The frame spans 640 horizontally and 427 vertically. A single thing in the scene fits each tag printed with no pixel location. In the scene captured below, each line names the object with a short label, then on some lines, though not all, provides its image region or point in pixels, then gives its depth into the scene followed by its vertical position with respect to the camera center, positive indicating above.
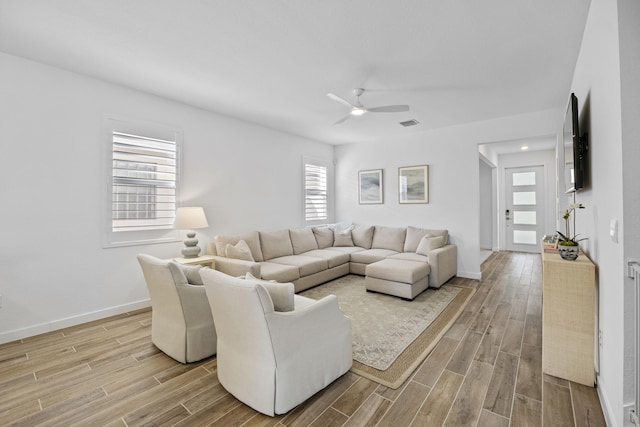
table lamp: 3.61 -0.09
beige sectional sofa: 3.93 -0.65
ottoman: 3.86 -0.86
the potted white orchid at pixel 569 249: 2.17 -0.24
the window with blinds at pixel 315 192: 6.18 +0.57
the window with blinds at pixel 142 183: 3.42 +0.43
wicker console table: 2.05 -0.77
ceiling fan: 3.28 +1.30
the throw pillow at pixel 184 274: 2.29 -0.50
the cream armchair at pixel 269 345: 1.71 -0.86
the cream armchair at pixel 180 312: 2.31 -0.83
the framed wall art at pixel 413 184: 5.49 +0.68
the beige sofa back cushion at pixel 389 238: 5.47 -0.42
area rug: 2.34 -1.19
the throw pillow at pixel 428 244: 4.72 -0.44
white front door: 7.30 +0.28
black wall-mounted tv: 2.19 +0.56
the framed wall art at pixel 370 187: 6.14 +0.69
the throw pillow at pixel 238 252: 3.91 -0.50
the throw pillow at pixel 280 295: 1.89 -0.53
